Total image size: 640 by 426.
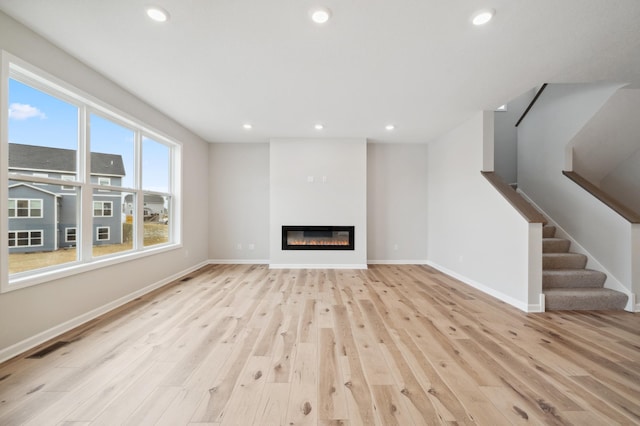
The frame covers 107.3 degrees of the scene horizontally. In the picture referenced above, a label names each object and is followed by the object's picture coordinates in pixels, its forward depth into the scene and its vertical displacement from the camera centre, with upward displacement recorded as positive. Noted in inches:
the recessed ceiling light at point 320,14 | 68.2 +58.8
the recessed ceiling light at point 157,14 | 68.4 +59.1
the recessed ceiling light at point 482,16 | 68.1 +58.4
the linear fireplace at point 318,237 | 194.5 -20.1
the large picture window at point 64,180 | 79.2 +13.5
